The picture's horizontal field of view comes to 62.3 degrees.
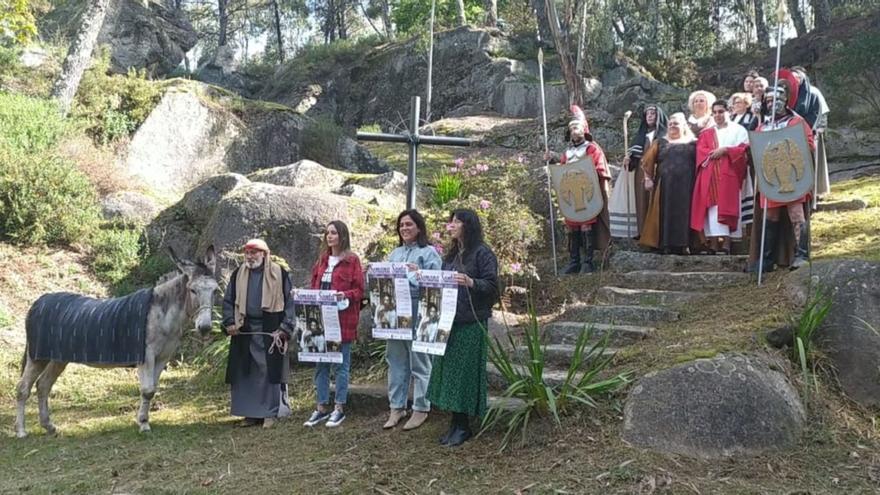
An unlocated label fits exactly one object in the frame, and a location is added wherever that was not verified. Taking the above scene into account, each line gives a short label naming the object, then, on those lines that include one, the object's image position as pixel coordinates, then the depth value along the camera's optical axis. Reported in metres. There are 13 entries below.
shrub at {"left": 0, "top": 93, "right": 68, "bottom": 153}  11.45
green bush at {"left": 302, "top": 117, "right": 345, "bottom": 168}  14.48
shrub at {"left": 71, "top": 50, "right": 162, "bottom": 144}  13.30
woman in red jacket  6.12
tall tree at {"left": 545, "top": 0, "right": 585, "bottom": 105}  15.63
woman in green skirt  5.05
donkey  6.19
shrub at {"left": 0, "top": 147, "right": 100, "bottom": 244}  10.65
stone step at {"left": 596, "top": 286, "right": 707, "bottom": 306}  6.77
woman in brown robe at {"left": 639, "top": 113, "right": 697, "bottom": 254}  7.89
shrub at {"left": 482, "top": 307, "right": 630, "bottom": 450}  4.92
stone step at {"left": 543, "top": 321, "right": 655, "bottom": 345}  6.07
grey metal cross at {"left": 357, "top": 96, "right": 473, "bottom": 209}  6.86
